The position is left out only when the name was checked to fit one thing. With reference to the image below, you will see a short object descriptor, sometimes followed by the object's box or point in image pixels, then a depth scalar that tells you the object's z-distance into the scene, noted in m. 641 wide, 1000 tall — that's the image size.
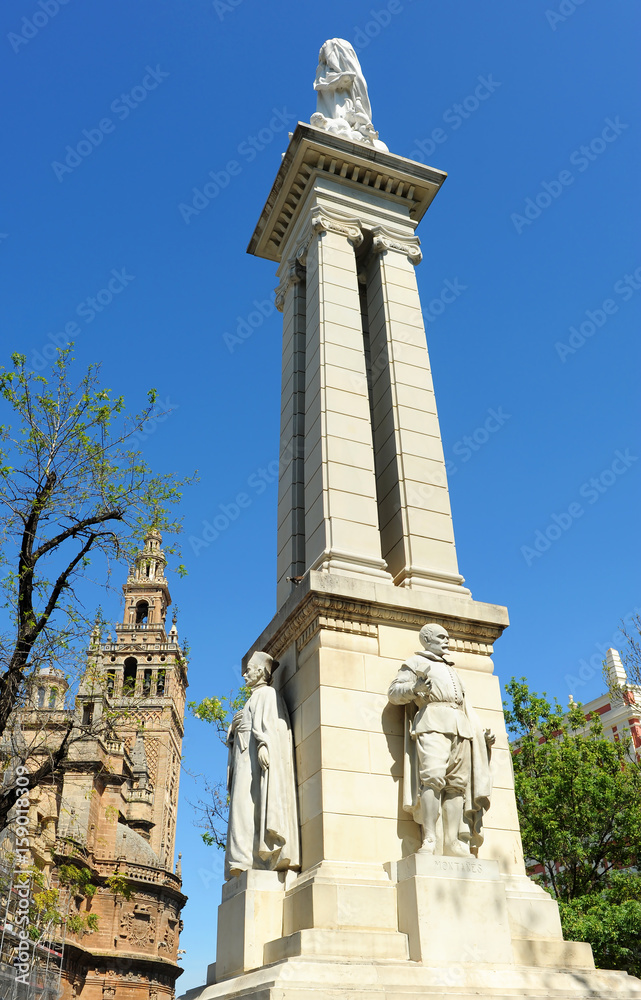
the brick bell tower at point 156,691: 89.31
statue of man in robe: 8.81
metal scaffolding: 21.92
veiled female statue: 15.55
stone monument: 7.78
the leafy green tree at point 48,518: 13.57
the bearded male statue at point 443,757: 8.53
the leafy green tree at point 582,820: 25.16
